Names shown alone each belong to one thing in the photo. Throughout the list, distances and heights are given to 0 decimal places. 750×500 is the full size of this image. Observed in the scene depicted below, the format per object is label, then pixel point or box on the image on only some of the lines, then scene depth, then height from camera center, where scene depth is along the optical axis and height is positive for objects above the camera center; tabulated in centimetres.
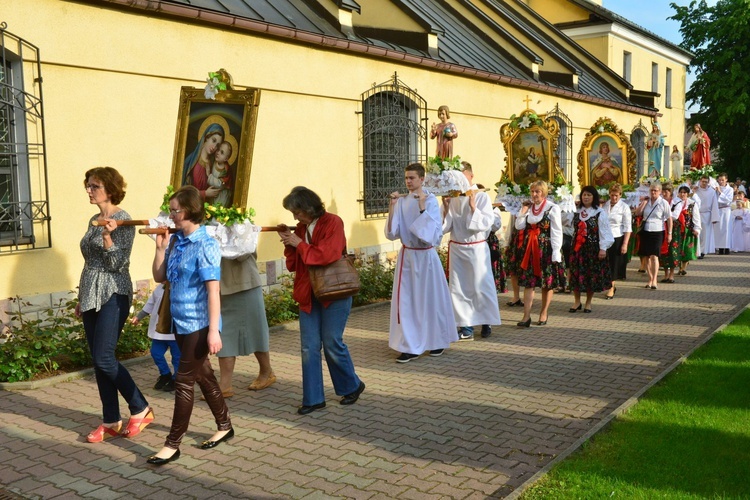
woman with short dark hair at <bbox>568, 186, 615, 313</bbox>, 1141 -55
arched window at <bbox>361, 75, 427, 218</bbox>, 1345 +145
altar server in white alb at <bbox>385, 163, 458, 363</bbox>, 829 -86
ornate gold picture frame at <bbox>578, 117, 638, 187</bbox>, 1312 +98
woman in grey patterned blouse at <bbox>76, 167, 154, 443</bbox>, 552 -48
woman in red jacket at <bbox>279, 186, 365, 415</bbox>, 626 -66
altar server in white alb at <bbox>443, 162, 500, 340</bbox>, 946 -63
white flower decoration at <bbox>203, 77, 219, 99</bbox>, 637 +109
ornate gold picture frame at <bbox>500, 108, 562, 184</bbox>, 1116 +96
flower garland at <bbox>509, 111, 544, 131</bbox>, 1138 +142
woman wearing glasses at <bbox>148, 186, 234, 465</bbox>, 525 -57
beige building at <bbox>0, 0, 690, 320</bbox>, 826 +171
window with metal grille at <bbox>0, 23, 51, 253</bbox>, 807 +75
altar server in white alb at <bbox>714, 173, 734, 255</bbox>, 2027 -28
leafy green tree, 3503 +659
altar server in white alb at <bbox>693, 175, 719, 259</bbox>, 1953 +2
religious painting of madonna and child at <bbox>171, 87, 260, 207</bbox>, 642 +64
